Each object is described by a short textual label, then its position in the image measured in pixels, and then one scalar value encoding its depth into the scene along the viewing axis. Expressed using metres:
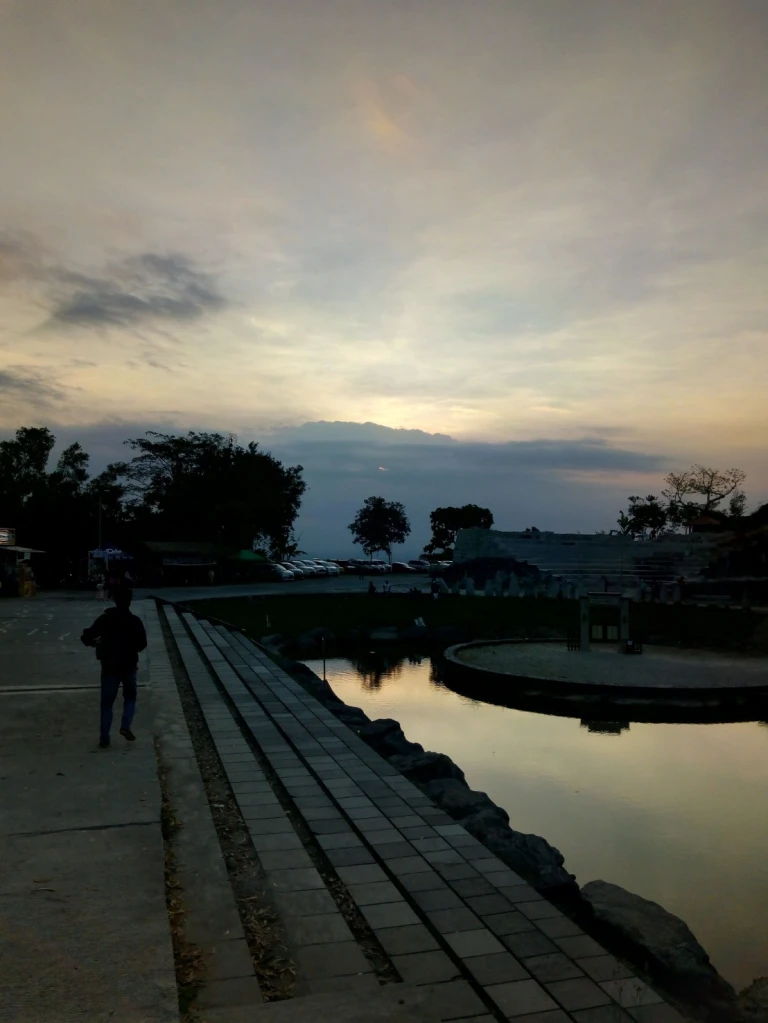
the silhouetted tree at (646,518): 74.62
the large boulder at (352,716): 10.31
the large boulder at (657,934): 4.25
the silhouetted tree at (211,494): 56.06
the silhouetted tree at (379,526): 92.44
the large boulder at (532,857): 5.12
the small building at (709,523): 57.17
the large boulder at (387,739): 9.12
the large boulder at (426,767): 7.84
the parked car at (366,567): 64.19
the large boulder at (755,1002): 3.91
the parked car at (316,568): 58.85
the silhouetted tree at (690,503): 70.75
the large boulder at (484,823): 5.94
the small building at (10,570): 36.80
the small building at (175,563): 47.22
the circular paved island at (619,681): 14.34
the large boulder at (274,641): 20.52
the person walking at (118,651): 7.68
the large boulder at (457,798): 6.53
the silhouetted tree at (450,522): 88.88
